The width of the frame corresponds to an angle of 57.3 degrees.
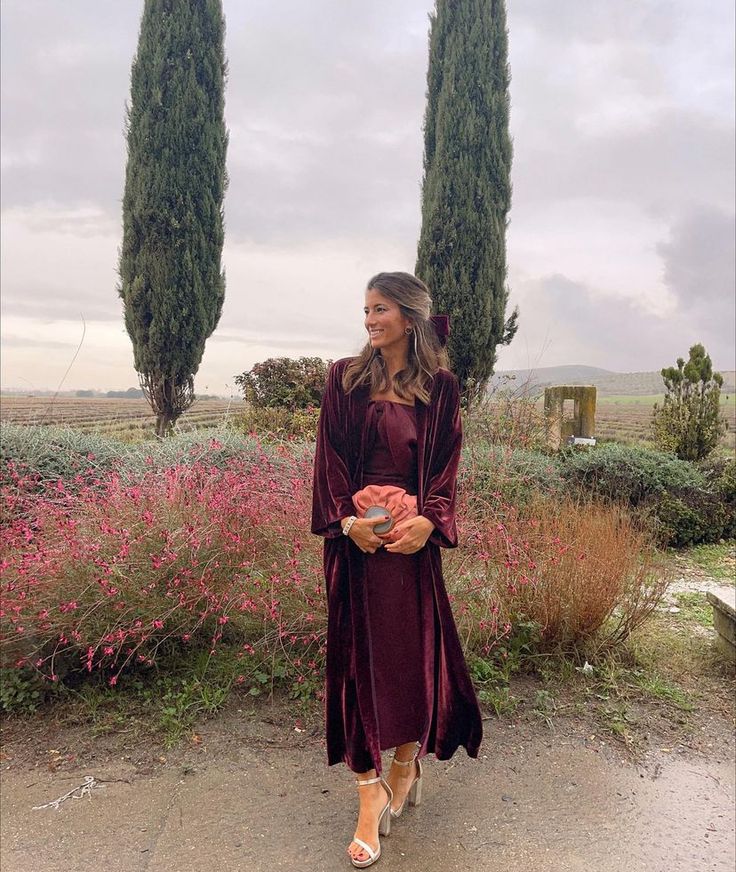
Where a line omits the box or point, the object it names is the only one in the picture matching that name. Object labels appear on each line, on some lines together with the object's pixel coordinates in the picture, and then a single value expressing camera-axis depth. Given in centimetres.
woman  242
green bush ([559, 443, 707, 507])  730
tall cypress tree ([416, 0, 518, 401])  1120
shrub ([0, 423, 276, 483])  564
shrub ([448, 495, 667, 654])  373
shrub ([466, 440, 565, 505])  563
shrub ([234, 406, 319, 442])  929
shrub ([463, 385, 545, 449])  793
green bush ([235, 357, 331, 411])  1107
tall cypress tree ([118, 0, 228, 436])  1030
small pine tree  1031
